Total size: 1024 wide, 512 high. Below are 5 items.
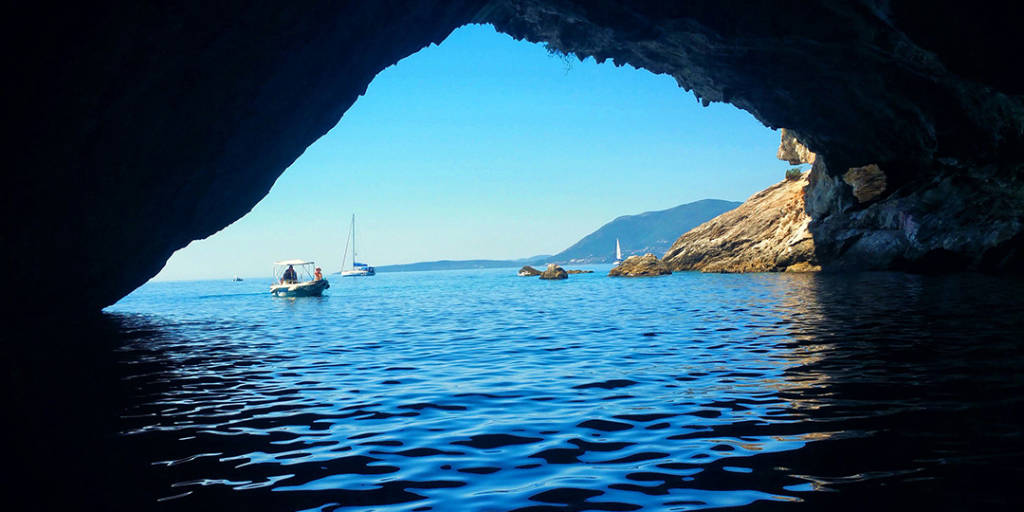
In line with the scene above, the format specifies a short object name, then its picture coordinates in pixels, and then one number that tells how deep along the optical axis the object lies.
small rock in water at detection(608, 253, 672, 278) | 64.50
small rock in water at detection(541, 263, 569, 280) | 74.81
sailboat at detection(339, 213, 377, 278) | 150.88
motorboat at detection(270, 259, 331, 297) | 46.09
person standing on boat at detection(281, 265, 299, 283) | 50.22
